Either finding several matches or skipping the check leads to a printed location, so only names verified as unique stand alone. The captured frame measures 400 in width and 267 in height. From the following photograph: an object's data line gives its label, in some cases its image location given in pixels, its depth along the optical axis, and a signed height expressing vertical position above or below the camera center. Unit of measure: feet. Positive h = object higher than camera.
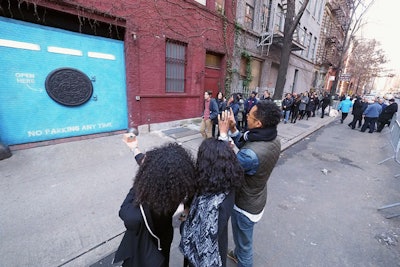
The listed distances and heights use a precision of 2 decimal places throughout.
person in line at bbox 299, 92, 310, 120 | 36.94 -2.01
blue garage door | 14.71 -0.45
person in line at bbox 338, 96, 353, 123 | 38.05 -2.52
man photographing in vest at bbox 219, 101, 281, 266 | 5.56 -2.15
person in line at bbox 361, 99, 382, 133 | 31.34 -3.32
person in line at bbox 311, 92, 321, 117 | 42.43 -2.01
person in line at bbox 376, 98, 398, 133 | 32.81 -3.06
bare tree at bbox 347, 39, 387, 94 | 83.87 +16.85
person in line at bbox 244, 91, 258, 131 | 25.07 -1.73
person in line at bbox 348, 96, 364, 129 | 34.04 -2.96
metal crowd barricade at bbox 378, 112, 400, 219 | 19.19 -4.20
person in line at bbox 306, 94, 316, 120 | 39.32 -2.69
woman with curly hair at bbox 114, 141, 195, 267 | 3.90 -2.51
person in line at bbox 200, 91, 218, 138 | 20.36 -2.98
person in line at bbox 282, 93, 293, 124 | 32.35 -2.49
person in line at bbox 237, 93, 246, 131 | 24.94 -3.78
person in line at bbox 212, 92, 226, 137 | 22.09 -1.97
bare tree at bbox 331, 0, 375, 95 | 50.49 +21.66
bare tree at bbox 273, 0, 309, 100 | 28.17 +7.60
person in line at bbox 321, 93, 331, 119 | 44.04 -2.22
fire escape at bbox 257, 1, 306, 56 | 36.05 +12.16
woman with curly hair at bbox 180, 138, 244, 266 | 4.37 -2.63
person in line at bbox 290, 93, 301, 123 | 34.63 -2.93
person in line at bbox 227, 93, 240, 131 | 21.83 -1.94
